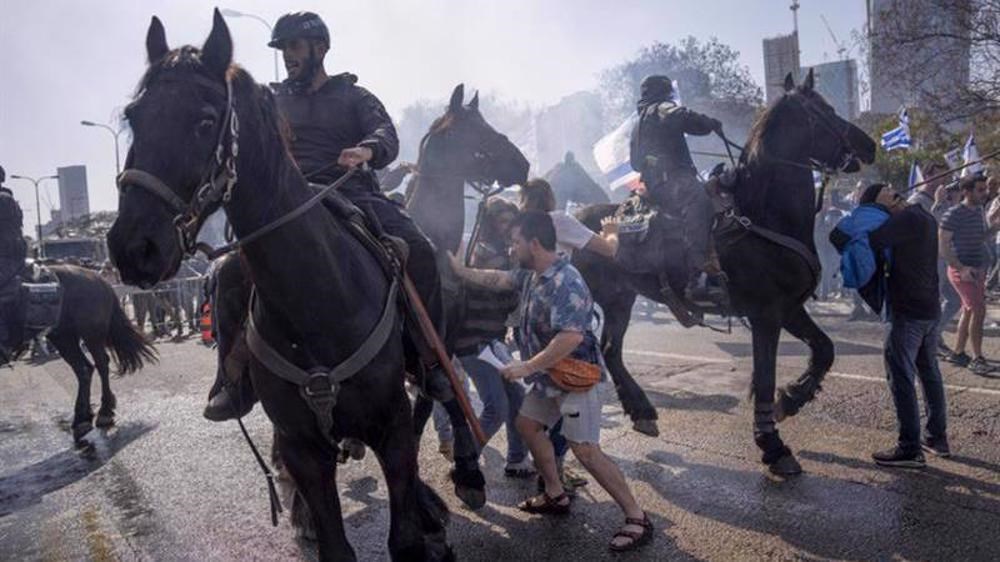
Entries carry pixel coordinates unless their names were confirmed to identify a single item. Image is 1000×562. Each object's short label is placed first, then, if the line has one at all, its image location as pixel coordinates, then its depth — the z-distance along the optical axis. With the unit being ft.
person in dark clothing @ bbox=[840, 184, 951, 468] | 17.72
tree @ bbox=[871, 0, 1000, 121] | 49.11
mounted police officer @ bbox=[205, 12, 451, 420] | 13.85
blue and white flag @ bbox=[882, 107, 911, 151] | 25.96
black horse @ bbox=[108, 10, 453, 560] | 8.62
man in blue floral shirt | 14.28
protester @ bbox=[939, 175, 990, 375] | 28.12
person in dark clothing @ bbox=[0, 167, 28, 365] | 27.61
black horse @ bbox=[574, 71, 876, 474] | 19.16
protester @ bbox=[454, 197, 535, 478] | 16.43
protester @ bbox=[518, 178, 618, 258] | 18.67
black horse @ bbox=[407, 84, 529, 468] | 19.15
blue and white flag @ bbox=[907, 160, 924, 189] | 36.32
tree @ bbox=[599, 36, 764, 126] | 126.93
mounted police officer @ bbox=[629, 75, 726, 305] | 20.67
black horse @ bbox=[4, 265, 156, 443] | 29.99
